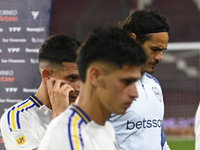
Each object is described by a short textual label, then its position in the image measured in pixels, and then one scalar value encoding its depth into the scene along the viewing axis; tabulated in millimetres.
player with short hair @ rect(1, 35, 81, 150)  4547
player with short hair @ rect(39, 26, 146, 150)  2992
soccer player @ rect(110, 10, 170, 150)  4758
